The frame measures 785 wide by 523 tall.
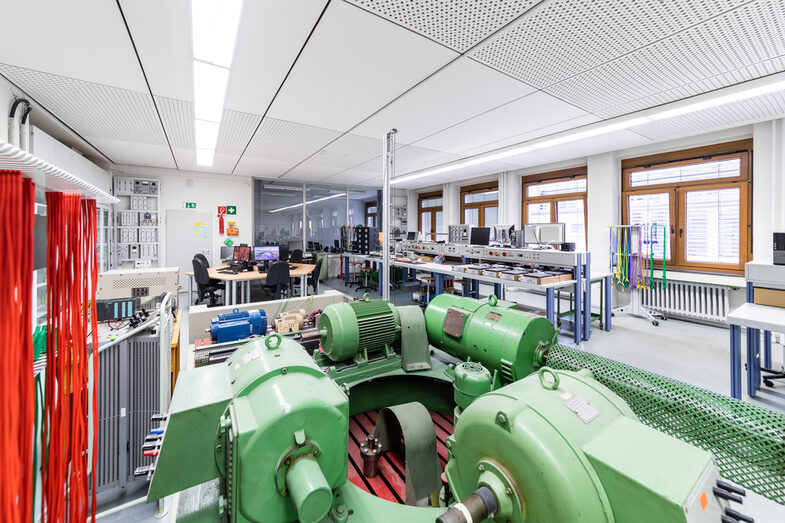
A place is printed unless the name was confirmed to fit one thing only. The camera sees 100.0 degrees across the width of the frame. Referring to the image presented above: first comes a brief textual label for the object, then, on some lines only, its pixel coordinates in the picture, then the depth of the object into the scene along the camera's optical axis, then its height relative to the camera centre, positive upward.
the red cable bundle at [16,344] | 0.47 -0.13
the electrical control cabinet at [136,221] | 6.07 +0.66
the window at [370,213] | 9.56 +1.25
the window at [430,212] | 9.16 +1.25
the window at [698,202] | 4.30 +0.76
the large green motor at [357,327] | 2.00 -0.45
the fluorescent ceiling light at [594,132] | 3.79 +1.56
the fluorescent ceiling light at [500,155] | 4.96 +1.62
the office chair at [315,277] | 5.95 -0.38
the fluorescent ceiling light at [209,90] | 2.50 +1.43
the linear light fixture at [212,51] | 1.83 +1.38
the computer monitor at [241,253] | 6.04 +0.06
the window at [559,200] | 6.00 +1.07
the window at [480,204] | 7.60 +1.24
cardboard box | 2.67 -0.35
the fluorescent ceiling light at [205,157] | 5.03 +1.62
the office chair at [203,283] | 4.97 -0.43
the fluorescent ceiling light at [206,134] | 3.75 +1.52
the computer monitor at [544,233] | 4.67 +0.33
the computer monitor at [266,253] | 5.91 +0.06
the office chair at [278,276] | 5.07 -0.31
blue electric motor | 2.14 -0.47
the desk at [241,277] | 4.86 -0.31
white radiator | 4.38 -0.64
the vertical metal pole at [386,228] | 3.09 +0.26
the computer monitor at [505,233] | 5.46 +0.38
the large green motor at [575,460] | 0.64 -0.44
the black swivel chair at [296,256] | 6.95 +0.00
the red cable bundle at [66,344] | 0.66 -0.19
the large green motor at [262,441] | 0.84 -0.51
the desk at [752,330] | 2.21 -0.56
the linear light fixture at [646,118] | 2.90 +1.52
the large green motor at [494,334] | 1.74 -0.45
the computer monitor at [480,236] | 5.61 +0.34
